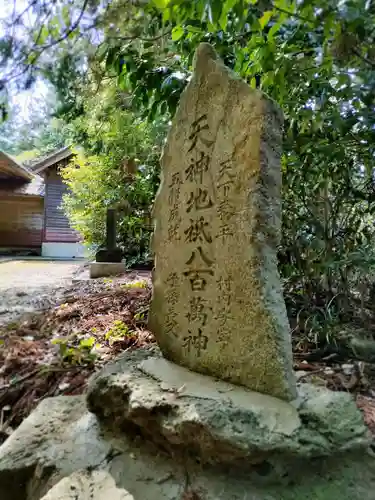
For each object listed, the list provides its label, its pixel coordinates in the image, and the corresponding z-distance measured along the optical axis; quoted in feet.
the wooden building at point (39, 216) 51.42
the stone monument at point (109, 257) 23.27
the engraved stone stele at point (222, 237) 5.17
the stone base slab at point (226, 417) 4.16
